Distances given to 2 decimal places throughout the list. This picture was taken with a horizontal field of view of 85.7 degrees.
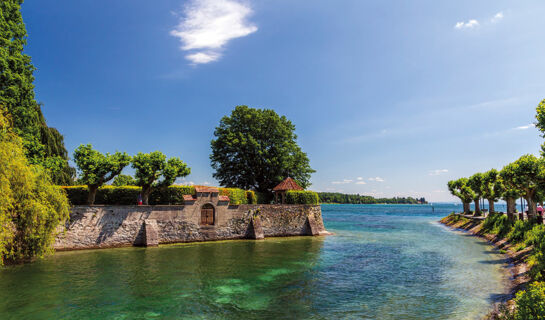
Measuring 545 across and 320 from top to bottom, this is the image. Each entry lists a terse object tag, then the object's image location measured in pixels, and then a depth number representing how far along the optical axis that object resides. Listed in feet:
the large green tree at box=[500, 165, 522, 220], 88.48
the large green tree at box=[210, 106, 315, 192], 136.46
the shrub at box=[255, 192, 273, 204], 124.20
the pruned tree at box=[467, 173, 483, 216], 134.41
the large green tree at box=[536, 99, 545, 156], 48.93
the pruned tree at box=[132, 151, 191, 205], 86.12
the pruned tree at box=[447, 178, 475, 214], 165.17
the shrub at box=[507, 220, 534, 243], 78.23
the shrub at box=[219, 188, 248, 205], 103.85
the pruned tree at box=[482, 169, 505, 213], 119.34
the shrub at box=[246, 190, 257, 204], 117.39
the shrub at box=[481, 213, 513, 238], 94.60
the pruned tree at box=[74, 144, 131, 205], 78.48
